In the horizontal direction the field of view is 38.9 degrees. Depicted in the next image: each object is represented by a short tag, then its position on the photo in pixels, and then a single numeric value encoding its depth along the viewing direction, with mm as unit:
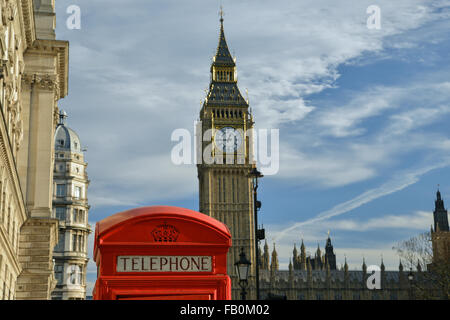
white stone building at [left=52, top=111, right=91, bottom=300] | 58375
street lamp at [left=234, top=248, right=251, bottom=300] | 15156
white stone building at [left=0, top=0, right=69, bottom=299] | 25375
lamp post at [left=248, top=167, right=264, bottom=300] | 17906
